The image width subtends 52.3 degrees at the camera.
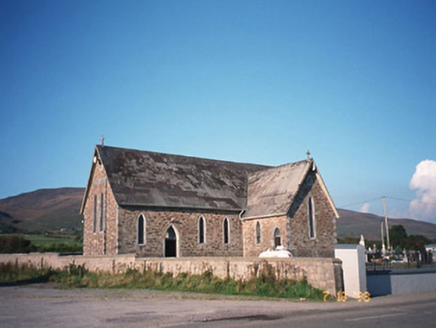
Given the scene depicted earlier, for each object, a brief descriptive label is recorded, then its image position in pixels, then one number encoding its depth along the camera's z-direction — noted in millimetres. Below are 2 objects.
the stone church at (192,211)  32312
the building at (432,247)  52694
